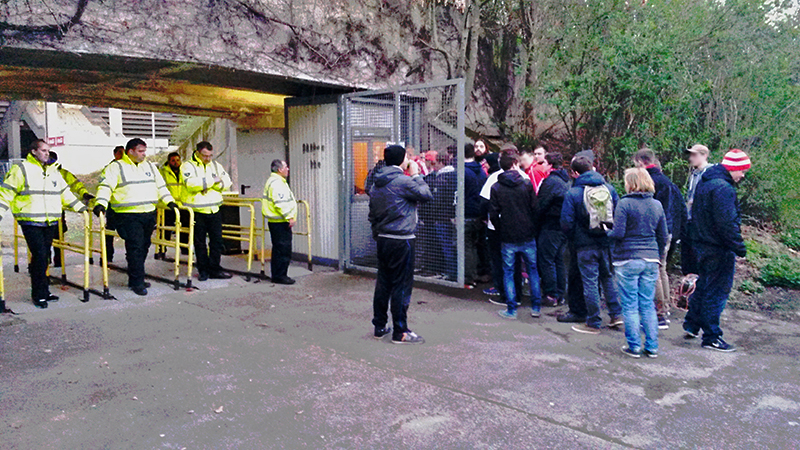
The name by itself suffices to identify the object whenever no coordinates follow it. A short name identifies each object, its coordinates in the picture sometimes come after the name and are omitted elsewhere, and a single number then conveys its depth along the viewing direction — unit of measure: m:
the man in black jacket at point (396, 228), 5.33
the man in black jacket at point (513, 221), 6.25
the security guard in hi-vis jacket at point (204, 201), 7.92
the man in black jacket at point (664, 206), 6.02
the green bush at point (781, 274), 7.72
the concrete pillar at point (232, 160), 12.61
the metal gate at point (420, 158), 7.10
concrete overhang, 6.75
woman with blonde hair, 5.08
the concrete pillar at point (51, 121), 20.30
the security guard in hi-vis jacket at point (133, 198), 7.00
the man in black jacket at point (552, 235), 6.39
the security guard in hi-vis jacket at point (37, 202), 6.38
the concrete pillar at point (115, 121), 21.98
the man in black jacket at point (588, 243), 5.76
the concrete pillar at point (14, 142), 20.52
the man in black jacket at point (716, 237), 5.05
